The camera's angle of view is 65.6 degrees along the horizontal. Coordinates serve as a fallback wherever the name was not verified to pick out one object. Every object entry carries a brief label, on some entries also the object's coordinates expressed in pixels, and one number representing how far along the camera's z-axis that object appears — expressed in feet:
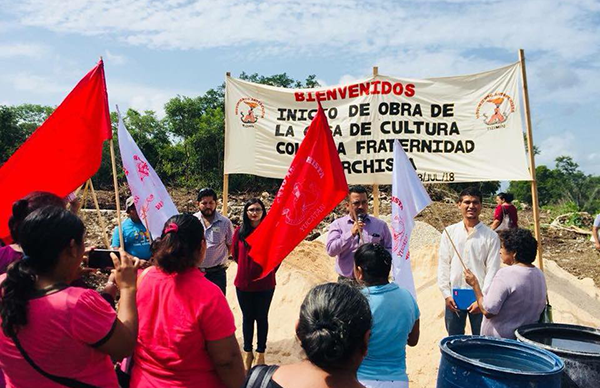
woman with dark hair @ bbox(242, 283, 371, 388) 4.92
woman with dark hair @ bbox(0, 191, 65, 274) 8.16
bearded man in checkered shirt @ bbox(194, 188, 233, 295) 17.44
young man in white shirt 14.02
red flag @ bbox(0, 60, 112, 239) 11.72
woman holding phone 5.95
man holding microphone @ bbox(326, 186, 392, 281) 15.30
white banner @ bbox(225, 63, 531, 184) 18.97
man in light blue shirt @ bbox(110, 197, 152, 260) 16.97
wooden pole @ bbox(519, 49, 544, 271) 17.61
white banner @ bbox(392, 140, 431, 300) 12.84
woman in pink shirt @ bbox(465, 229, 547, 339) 10.86
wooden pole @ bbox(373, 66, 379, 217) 20.46
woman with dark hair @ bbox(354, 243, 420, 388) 8.27
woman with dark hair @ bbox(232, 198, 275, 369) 16.37
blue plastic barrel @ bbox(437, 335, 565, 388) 8.19
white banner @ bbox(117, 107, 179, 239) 13.94
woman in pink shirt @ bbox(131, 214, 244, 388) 7.12
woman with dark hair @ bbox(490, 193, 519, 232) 27.12
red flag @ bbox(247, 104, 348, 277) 13.00
